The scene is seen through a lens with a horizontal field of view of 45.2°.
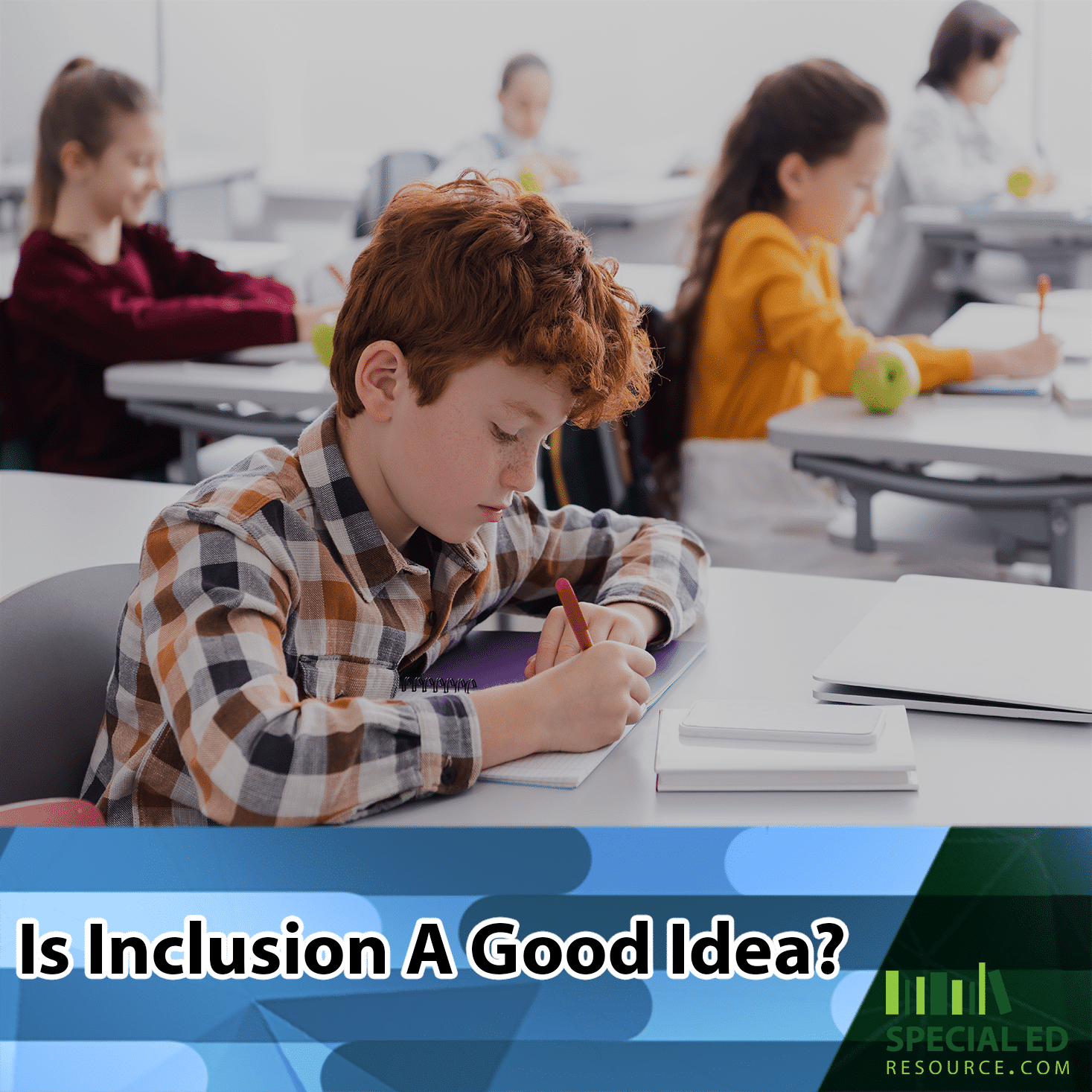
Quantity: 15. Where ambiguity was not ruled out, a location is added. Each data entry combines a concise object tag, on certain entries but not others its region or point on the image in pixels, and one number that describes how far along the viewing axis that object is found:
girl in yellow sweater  2.07
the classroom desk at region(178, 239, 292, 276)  3.62
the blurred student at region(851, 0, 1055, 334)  4.67
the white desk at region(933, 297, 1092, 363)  2.45
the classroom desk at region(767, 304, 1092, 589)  1.77
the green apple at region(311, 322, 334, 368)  2.28
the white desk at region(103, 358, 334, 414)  2.21
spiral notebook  0.88
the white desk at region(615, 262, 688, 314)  2.95
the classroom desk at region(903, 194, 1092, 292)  4.10
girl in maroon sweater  2.38
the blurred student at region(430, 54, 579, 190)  5.12
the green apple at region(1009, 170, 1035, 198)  4.39
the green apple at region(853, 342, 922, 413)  1.95
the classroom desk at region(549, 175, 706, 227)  4.51
